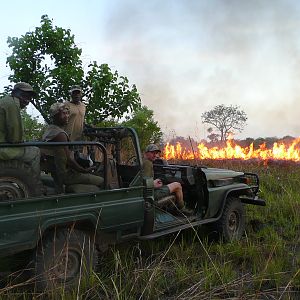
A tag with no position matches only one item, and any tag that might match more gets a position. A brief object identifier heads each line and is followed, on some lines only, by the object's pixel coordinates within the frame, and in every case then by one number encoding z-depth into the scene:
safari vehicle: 4.21
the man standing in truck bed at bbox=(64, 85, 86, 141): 6.65
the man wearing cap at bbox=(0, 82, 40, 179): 4.52
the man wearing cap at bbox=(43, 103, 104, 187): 4.81
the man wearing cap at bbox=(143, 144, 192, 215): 5.97
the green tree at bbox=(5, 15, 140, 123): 8.37
